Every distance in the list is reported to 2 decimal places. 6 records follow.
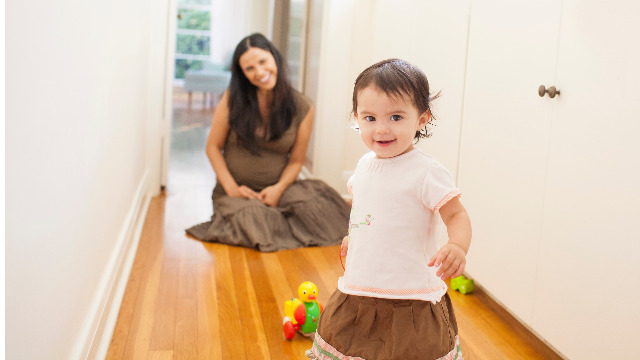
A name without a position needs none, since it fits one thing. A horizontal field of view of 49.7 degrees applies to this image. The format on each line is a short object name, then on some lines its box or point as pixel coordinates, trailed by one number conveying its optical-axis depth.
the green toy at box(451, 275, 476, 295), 2.29
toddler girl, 1.25
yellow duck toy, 1.89
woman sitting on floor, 2.96
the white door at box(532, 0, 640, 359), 1.44
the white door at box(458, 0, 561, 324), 1.82
